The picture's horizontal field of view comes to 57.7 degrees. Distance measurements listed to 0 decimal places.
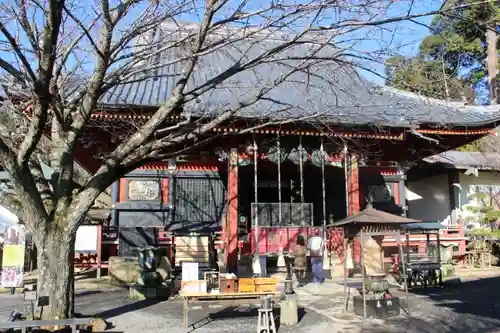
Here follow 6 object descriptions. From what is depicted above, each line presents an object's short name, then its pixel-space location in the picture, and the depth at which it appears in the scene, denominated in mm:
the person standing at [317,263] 12914
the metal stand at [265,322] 7586
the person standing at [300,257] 12539
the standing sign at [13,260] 11148
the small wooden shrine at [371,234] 8844
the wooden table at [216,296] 8117
